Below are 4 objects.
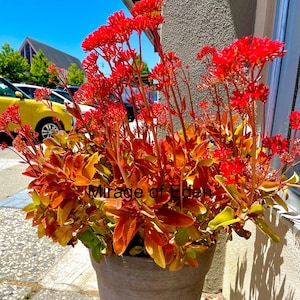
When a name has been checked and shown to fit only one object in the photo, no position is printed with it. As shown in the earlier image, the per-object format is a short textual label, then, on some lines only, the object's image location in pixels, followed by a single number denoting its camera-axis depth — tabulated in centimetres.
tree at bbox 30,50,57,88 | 2750
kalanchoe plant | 88
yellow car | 717
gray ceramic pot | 109
